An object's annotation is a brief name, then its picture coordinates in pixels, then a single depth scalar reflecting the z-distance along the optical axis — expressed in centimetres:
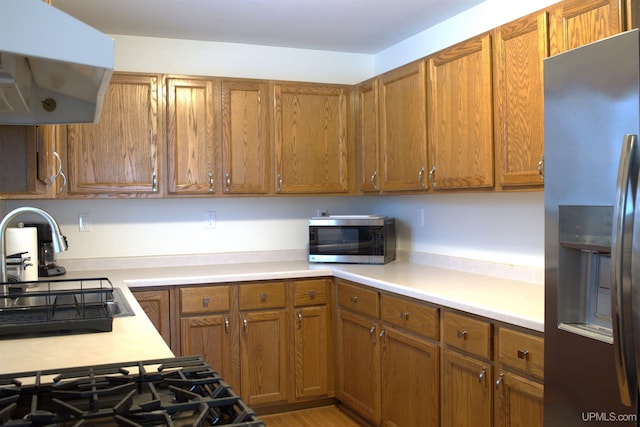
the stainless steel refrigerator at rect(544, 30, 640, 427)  152
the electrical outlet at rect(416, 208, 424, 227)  387
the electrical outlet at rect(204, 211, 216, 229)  402
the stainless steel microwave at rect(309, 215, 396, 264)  375
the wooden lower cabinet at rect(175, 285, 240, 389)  337
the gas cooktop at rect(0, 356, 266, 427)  107
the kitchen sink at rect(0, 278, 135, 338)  180
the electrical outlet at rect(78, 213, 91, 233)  375
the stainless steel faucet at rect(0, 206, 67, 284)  197
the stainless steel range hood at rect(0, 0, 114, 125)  90
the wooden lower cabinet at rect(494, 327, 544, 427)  204
